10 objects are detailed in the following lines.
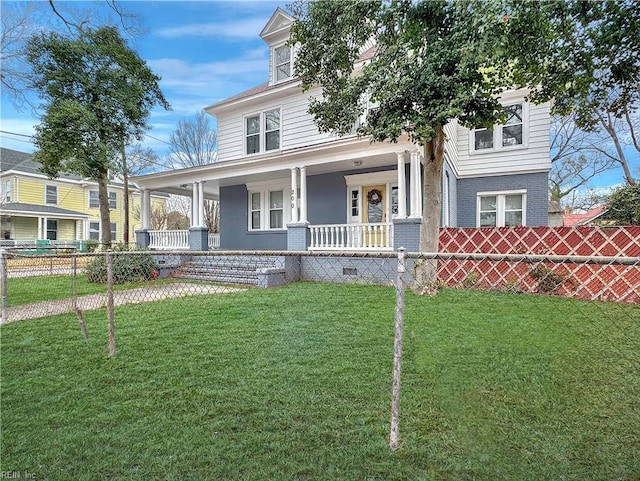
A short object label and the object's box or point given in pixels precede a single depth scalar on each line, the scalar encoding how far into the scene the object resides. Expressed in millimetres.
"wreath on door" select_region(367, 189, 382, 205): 9914
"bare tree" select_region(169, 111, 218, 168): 22391
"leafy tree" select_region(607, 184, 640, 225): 9213
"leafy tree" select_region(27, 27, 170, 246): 10297
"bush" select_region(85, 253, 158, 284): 9039
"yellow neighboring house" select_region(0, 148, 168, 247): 20266
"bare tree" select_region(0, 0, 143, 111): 9612
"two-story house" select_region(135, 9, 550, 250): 9008
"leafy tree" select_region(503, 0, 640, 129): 4629
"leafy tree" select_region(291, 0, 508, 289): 4988
